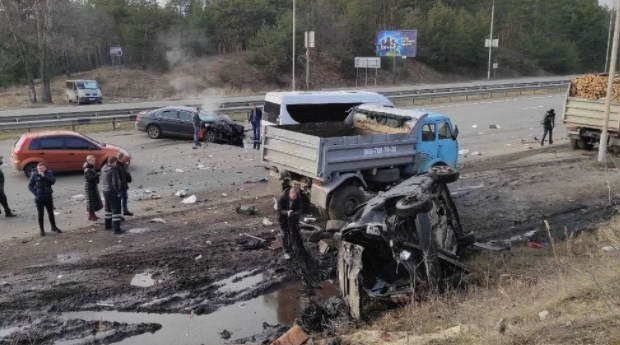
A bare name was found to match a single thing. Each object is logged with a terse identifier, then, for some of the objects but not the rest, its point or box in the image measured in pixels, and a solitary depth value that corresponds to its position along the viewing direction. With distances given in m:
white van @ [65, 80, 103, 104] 36.22
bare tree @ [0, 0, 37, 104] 37.12
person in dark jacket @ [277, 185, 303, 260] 9.32
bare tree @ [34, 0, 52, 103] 36.88
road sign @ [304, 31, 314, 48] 35.50
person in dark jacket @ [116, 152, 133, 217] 11.41
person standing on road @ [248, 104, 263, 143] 21.38
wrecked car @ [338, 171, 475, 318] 7.25
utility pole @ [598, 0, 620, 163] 16.27
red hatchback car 14.80
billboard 51.45
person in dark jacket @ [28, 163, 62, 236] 10.58
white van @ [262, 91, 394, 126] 17.30
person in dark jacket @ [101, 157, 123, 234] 10.88
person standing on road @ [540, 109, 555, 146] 20.86
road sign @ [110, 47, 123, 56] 44.78
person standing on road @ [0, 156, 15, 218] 11.80
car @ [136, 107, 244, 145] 20.78
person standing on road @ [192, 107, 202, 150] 19.86
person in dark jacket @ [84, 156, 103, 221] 11.22
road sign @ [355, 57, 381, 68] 49.34
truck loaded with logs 18.38
